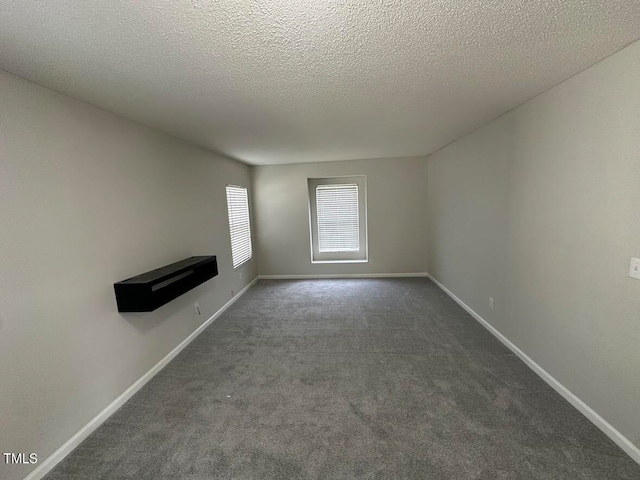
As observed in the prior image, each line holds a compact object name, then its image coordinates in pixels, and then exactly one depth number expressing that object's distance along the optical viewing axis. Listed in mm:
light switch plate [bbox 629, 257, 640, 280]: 1503
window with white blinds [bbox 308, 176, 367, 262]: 5551
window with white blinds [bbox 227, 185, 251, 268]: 4465
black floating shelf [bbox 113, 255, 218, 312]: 2133
